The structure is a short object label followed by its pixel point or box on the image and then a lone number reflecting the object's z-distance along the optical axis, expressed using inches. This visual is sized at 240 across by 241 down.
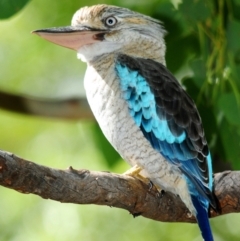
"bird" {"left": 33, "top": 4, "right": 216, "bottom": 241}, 298.0
